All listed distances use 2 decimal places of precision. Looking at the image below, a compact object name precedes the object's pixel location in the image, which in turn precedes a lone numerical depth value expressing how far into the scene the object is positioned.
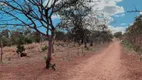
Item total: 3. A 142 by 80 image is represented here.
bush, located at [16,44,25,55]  11.17
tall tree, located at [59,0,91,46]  14.40
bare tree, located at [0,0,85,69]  5.03
